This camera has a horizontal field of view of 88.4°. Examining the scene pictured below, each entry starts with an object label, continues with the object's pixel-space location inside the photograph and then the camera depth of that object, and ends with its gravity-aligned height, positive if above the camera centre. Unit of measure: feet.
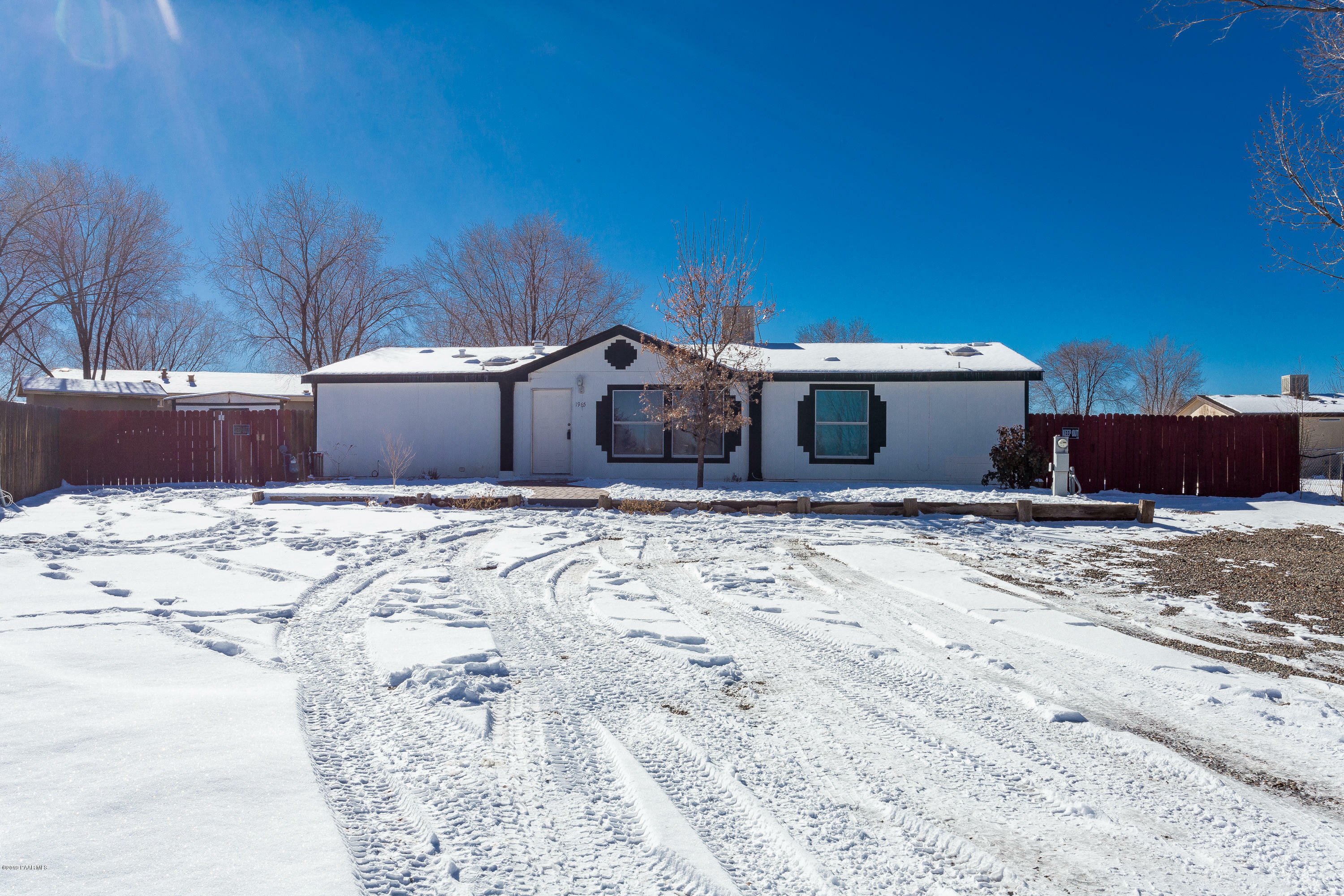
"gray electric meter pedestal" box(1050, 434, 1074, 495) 39.81 -1.28
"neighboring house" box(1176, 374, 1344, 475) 84.74 +5.57
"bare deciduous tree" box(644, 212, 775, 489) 42.19 +5.36
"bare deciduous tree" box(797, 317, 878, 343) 131.23 +22.07
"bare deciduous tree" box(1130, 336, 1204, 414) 139.74 +13.44
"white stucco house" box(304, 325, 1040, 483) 47.21 +2.34
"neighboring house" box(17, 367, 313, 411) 78.18 +6.12
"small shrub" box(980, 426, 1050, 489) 44.19 -0.80
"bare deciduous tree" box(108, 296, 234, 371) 118.73 +18.48
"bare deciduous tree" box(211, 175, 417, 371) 100.73 +22.38
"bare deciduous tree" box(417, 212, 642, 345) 103.65 +22.70
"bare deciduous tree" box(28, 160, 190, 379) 82.28 +24.49
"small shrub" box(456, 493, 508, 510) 34.88 -2.84
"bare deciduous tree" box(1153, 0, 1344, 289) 22.72 +12.89
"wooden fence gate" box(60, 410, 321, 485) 51.11 +0.00
